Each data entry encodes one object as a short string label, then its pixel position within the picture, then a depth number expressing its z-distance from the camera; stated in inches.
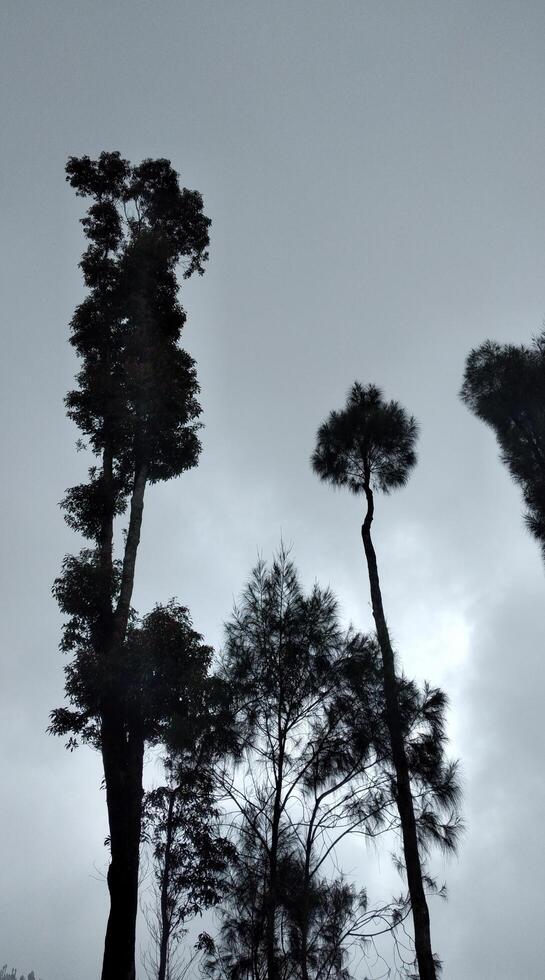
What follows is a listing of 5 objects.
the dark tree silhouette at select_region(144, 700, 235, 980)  518.6
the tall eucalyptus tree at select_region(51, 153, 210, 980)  443.8
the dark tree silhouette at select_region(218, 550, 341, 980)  542.6
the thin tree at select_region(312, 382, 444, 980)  679.7
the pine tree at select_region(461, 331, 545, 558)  710.5
